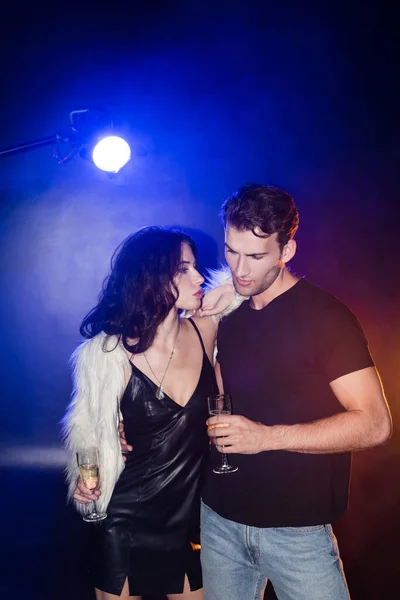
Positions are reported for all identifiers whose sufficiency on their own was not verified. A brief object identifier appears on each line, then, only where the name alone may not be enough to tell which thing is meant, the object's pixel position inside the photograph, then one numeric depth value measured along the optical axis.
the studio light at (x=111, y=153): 3.10
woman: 2.21
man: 1.91
